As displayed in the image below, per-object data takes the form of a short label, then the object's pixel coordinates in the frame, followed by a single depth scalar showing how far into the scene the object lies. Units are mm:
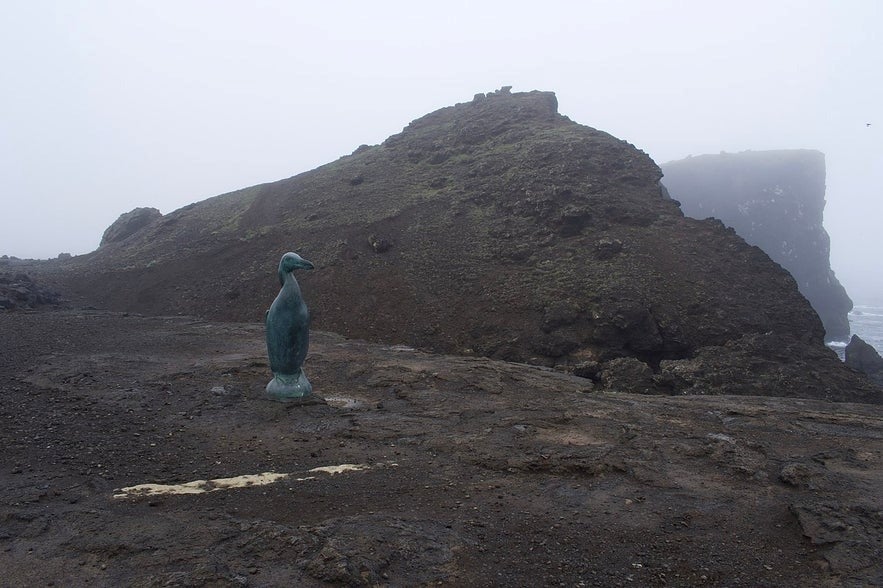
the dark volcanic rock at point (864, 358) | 22125
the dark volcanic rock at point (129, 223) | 31734
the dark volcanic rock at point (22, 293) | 17484
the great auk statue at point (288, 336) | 8852
